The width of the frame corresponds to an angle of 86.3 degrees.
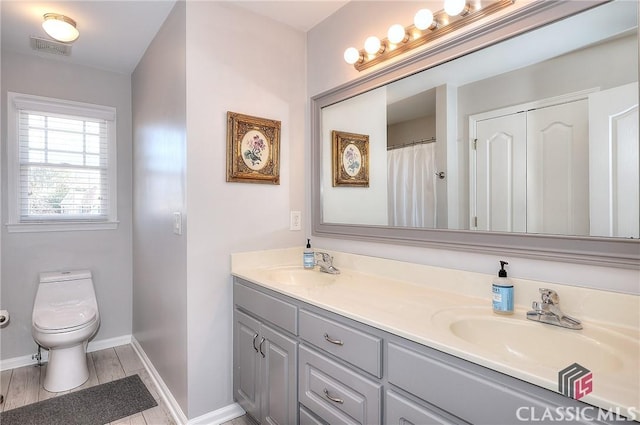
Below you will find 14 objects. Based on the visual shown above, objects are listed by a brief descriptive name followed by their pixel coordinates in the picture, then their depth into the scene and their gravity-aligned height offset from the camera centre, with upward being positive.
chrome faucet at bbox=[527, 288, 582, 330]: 1.09 -0.33
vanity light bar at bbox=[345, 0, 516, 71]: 1.36 +0.81
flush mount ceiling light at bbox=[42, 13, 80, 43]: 2.07 +1.15
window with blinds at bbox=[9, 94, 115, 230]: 2.64 +0.43
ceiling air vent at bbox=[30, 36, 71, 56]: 2.38 +1.22
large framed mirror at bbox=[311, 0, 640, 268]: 1.07 +0.29
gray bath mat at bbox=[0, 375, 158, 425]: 2.00 -1.19
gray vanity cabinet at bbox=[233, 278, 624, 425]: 0.84 -0.54
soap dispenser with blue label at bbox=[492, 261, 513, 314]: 1.21 -0.30
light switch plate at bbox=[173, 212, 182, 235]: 1.95 -0.05
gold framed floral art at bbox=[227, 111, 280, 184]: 2.00 +0.39
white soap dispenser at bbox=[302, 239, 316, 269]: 2.12 -0.29
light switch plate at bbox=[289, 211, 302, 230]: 2.29 -0.05
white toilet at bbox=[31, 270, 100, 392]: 2.26 -0.74
